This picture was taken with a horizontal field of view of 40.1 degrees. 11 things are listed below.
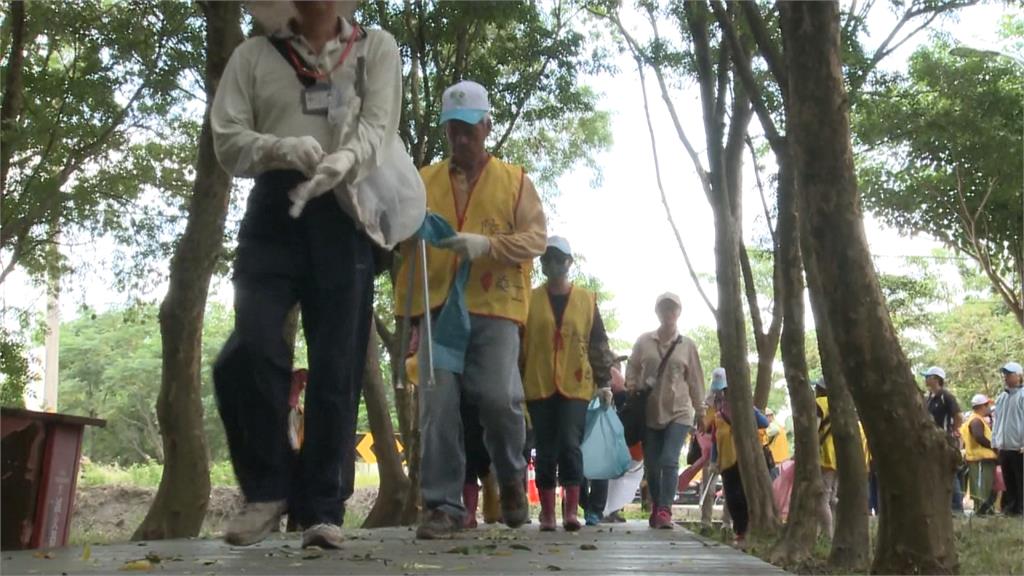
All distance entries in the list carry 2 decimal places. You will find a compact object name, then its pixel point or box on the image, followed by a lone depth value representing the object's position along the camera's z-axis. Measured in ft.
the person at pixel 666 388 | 35.01
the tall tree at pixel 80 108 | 53.72
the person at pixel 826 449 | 43.51
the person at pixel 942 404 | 53.98
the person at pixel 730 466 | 41.29
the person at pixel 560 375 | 28.02
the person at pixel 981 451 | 62.03
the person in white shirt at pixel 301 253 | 15.26
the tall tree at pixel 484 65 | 54.39
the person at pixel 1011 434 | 55.36
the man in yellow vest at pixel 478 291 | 21.53
